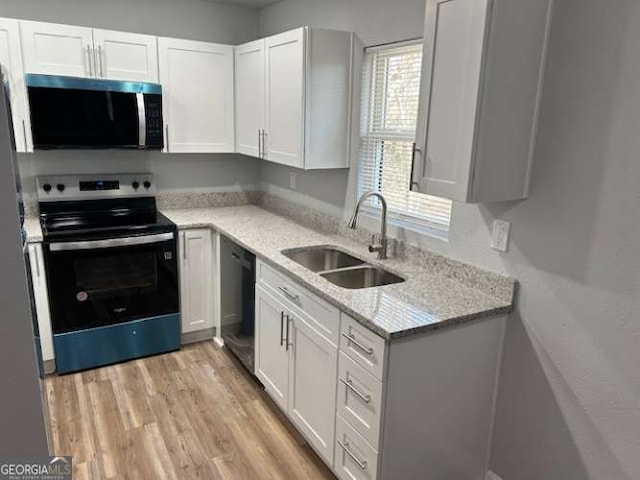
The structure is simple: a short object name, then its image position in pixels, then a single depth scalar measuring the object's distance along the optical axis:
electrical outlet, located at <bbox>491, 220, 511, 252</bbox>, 1.97
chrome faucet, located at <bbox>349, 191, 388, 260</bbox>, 2.44
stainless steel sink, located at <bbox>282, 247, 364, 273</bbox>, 2.72
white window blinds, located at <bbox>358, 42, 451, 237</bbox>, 2.40
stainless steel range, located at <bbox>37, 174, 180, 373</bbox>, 2.85
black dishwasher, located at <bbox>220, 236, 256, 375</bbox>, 2.89
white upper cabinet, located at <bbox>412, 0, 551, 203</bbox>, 1.61
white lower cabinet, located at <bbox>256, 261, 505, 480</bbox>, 1.76
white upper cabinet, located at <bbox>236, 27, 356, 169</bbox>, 2.66
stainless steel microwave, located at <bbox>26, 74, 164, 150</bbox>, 2.84
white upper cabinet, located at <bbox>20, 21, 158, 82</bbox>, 2.83
